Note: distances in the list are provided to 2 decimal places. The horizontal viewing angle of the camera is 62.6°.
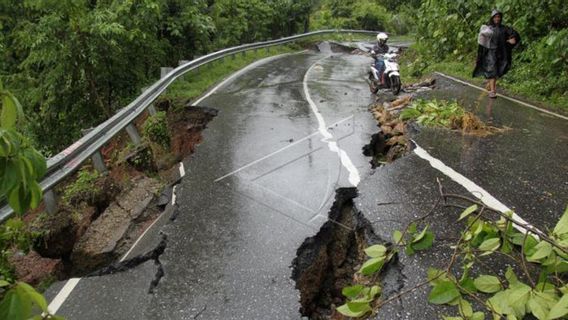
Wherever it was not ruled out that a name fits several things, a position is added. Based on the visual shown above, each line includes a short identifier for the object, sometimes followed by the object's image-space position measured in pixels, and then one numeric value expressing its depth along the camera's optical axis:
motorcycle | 11.38
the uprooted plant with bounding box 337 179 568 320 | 2.54
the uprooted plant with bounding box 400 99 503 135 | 7.85
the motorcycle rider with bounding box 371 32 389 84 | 11.69
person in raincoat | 9.94
